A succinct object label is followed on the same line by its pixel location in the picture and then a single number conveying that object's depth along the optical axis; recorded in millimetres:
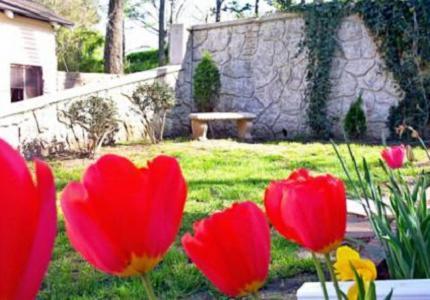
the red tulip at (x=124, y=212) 383
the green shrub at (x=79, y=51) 14492
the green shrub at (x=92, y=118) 6871
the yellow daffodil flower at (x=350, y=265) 611
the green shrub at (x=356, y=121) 8078
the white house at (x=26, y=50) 9430
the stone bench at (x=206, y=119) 8305
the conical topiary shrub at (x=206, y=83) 9141
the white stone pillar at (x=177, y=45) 9539
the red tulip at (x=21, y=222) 259
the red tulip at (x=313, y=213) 508
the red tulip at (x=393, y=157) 1471
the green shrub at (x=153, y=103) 8148
